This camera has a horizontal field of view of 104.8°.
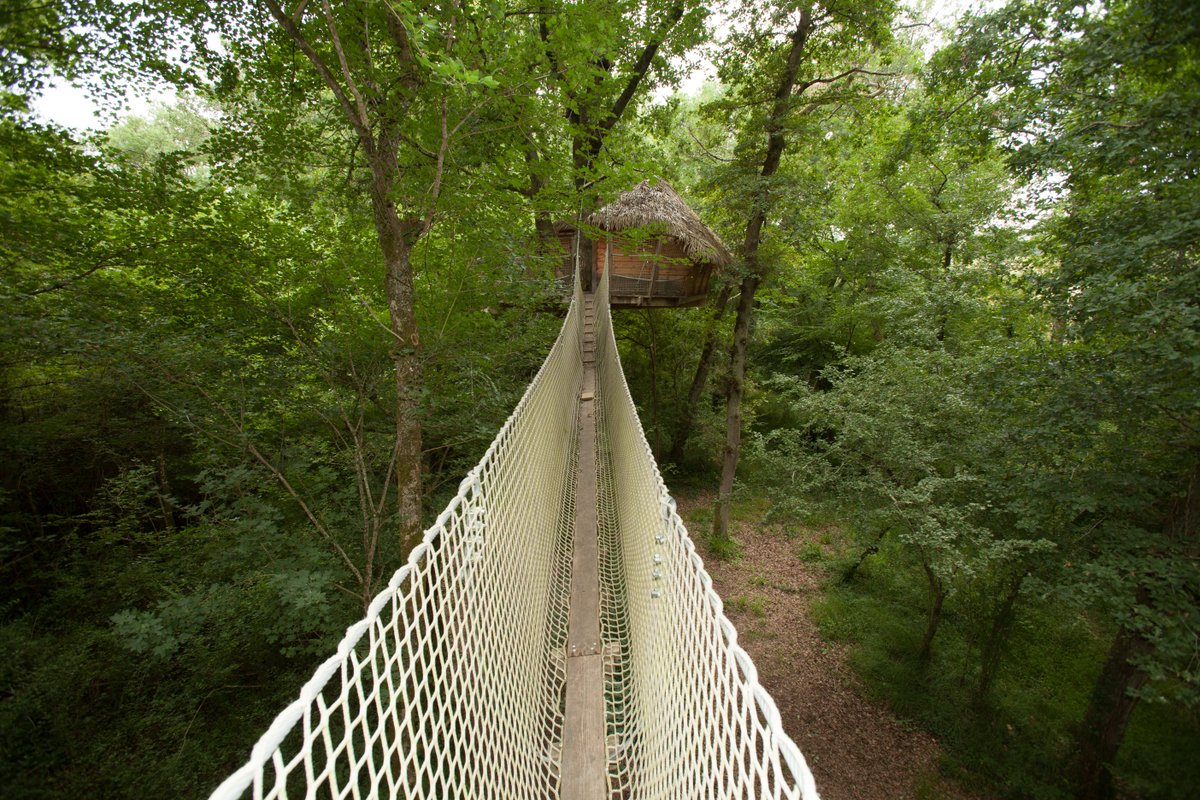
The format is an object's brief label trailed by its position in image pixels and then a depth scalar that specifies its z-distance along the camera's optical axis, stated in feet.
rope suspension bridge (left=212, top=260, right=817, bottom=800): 3.24
